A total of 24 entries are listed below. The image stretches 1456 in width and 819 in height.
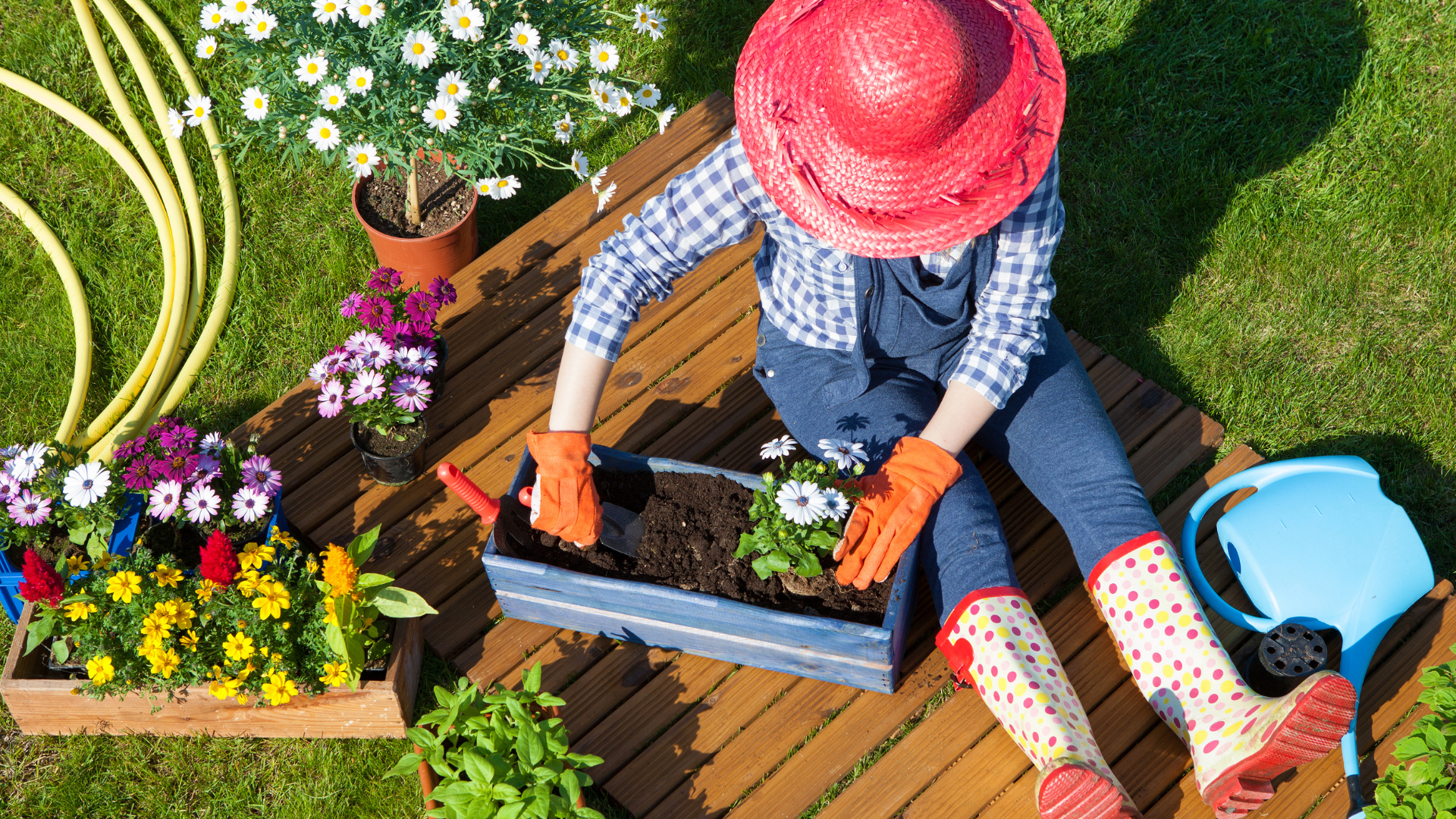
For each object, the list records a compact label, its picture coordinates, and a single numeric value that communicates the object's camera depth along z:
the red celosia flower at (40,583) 2.44
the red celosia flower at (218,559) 2.46
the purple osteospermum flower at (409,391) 2.90
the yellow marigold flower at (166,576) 2.53
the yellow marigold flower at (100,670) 2.51
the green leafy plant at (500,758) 2.31
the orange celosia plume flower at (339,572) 2.48
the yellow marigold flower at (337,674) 2.54
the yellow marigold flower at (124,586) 2.49
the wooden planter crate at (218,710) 2.71
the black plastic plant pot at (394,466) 3.03
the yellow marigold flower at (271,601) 2.48
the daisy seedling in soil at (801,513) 2.43
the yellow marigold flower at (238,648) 2.50
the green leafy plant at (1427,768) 2.28
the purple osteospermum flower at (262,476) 2.77
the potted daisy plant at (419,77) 2.82
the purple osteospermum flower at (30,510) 2.63
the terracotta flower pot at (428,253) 3.43
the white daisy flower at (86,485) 2.65
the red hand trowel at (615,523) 2.58
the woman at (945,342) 2.13
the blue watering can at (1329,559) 2.73
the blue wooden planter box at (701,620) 2.53
